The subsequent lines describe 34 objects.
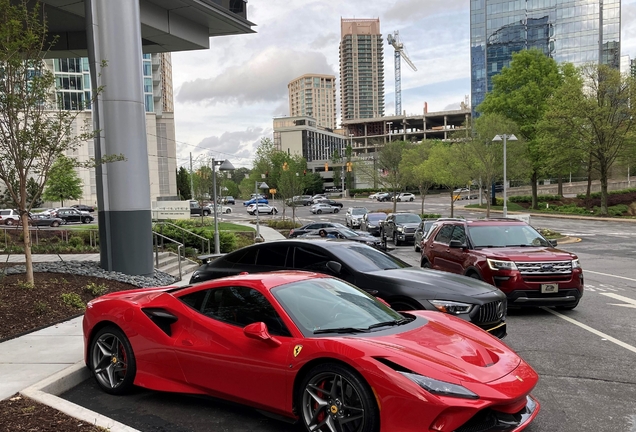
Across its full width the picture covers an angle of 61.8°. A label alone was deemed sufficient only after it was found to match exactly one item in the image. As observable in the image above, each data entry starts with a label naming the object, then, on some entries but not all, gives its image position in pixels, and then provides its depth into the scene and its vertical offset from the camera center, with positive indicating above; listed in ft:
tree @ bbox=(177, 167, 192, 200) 305.79 +0.00
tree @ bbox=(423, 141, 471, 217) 132.67 +2.52
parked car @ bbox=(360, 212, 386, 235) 105.47 -8.69
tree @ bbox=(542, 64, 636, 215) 139.64 +14.94
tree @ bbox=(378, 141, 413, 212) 177.66 +8.02
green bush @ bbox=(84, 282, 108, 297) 31.96 -6.16
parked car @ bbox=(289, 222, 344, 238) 85.26 -7.63
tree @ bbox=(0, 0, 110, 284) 27.91 +4.04
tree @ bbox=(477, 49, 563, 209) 167.32 +26.00
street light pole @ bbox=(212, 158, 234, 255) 65.46 +1.66
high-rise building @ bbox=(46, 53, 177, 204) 248.93 +29.96
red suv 28.37 -4.89
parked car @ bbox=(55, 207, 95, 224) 149.49 -7.72
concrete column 39.52 +4.27
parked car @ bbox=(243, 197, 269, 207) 250.16 -8.90
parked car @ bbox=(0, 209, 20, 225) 126.95 -6.67
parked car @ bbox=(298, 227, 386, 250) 67.17 -7.37
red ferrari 11.75 -4.51
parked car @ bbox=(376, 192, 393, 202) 255.91 -8.72
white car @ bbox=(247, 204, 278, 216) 206.69 -10.66
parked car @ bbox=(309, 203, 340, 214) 202.39 -10.77
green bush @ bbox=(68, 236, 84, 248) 59.94 -6.09
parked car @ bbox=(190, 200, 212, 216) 182.29 -8.61
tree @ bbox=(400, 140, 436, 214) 151.39 +3.36
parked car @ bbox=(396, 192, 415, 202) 250.98 -9.00
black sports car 21.33 -4.40
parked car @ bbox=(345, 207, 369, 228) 128.88 -9.01
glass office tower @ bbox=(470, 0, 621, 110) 306.76 +84.92
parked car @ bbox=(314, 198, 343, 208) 221.66 -9.46
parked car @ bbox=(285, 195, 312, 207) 132.21 -5.07
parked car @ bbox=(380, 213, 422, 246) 86.89 -8.09
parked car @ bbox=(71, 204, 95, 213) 193.84 -7.45
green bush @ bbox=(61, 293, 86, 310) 29.27 -6.23
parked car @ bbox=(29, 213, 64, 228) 136.05 -8.26
